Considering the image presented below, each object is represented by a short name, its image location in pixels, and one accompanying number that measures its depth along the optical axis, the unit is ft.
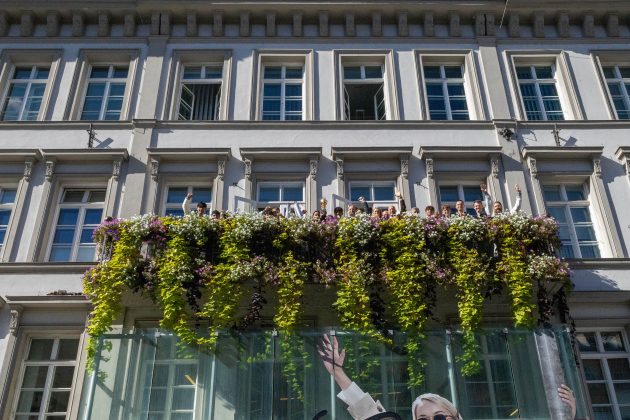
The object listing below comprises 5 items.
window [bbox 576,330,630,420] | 41.83
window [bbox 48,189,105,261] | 47.26
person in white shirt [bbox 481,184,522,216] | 42.63
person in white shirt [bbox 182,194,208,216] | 42.41
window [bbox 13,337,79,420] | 41.65
